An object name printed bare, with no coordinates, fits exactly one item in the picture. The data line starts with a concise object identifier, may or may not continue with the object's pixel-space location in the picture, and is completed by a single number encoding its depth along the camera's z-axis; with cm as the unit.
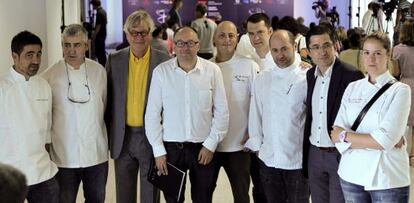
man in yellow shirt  343
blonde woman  258
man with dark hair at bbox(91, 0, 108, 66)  1044
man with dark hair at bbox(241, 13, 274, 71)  370
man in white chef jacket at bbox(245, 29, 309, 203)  314
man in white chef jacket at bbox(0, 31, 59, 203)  293
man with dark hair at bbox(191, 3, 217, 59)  894
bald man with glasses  332
